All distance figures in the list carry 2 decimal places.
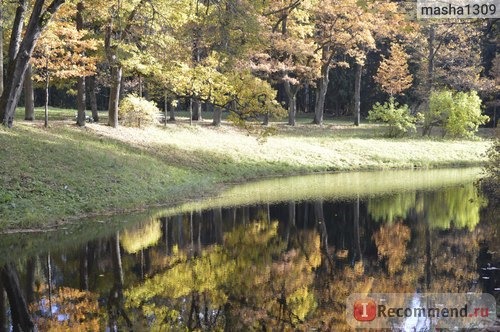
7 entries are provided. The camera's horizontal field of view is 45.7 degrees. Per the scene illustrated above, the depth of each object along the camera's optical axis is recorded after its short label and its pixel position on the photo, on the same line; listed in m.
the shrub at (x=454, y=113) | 39.59
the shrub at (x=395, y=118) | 39.00
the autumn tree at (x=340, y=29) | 36.91
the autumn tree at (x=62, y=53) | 22.92
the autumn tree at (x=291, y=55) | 36.23
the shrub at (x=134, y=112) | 30.03
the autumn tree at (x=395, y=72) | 48.91
